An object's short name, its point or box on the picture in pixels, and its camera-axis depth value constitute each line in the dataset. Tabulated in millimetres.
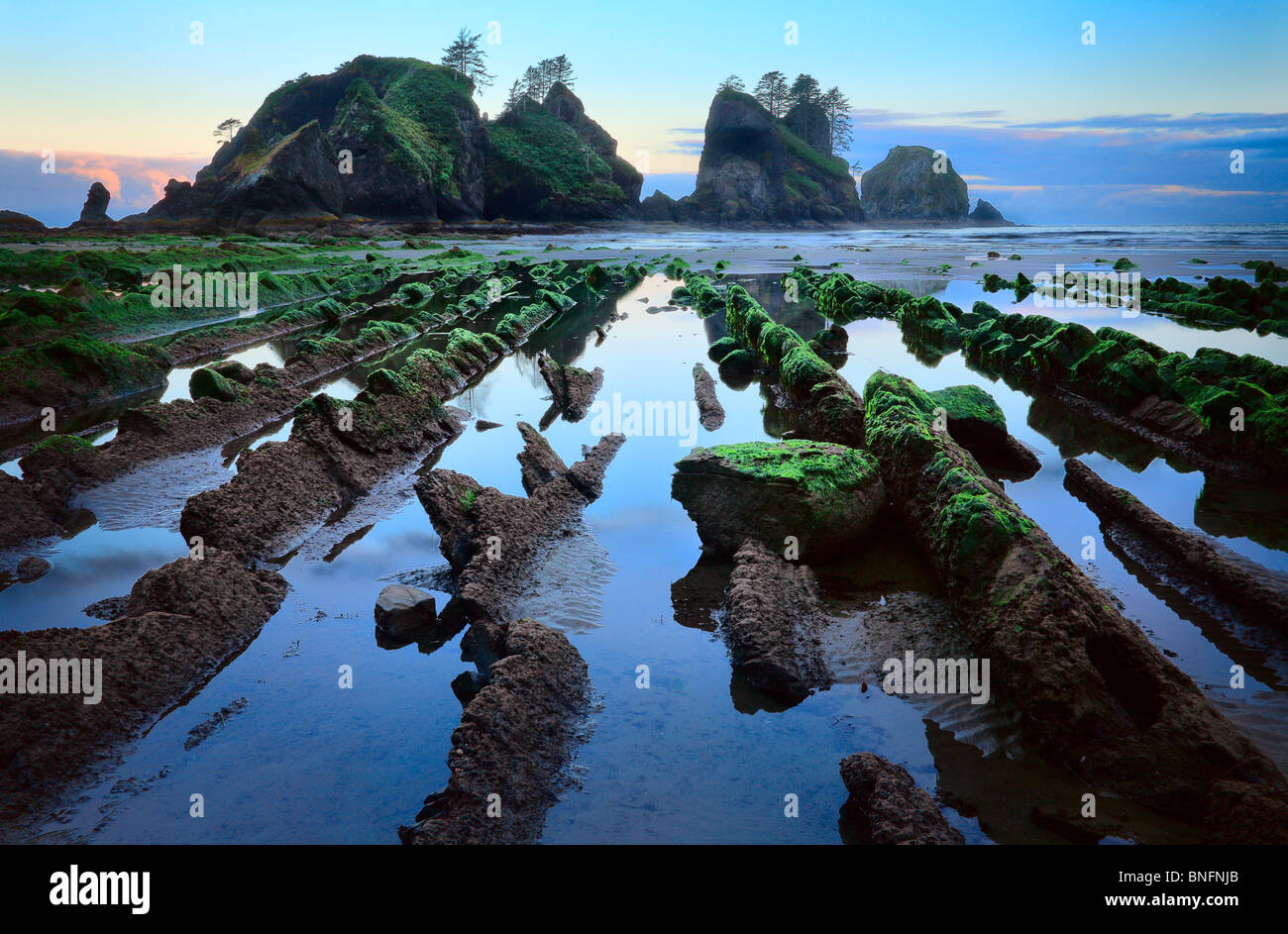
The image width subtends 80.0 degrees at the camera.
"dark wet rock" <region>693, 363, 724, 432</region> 12183
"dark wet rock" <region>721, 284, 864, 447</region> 10008
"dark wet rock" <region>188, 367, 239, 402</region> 11555
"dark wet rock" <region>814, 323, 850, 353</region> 18531
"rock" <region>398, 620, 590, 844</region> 3658
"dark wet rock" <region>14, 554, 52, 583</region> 6668
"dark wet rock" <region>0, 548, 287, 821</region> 4145
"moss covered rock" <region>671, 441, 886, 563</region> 6738
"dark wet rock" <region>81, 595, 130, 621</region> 5895
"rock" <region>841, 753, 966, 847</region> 3539
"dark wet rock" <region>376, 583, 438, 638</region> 5672
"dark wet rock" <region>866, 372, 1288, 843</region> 3865
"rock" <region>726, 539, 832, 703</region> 4984
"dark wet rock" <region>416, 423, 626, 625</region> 6004
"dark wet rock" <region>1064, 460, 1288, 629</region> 5816
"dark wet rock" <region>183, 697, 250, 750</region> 4535
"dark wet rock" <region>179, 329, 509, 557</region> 7188
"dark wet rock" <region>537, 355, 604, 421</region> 12691
